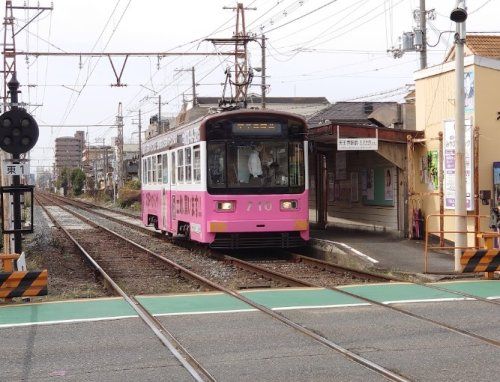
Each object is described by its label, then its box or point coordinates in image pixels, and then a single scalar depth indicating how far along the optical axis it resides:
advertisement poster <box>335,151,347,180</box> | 22.38
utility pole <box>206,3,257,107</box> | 27.42
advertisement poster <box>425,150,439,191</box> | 16.86
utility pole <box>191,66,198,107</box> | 52.77
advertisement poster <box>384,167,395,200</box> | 18.86
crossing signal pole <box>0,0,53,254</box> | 10.93
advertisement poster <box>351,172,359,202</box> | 21.39
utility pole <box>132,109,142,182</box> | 70.81
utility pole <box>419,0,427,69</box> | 27.11
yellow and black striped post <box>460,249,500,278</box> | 11.74
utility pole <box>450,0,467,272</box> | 12.41
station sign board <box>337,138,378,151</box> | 17.58
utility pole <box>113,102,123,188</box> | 71.06
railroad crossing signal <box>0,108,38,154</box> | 10.90
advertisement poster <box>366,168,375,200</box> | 20.25
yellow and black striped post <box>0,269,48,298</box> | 9.83
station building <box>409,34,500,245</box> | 15.40
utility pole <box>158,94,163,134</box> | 62.42
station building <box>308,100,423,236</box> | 17.83
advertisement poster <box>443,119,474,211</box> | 15.35
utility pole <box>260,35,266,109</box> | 37.54
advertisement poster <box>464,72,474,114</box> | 15.54
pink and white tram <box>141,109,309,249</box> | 15.85
